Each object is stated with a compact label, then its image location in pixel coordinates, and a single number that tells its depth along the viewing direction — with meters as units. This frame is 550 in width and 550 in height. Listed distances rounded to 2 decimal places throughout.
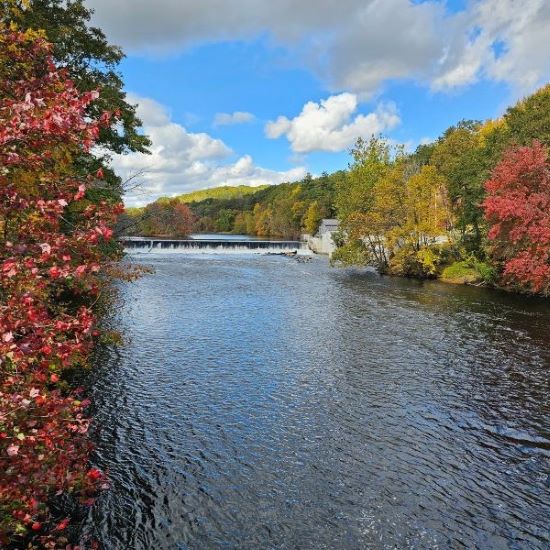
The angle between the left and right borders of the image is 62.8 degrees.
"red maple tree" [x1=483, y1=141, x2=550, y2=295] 28.39
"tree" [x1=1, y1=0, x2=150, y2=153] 18.97
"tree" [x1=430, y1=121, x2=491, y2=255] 38.56
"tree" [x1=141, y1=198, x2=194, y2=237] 103.94
